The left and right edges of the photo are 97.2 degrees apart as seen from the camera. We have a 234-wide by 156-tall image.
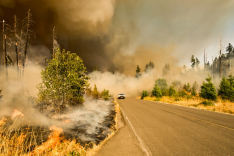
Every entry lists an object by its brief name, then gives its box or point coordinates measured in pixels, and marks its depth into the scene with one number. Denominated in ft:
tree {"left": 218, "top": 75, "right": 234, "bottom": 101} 63.66
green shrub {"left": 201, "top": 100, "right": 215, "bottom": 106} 46.43
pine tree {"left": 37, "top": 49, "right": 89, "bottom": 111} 30.86
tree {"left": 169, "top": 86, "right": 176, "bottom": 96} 108.74
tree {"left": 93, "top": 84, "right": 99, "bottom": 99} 89.13
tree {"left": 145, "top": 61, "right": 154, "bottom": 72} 302.25
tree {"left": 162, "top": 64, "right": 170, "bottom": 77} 304.87
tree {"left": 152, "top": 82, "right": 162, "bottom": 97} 104.90
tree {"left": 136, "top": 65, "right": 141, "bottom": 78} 297.29
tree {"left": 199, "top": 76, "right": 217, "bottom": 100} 60.34
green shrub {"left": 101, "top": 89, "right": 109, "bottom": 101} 119.57
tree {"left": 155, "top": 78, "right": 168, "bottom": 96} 124.21
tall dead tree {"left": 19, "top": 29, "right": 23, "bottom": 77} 53.08
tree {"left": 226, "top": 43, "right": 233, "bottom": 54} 216.54
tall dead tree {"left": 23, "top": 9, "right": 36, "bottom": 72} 50.73
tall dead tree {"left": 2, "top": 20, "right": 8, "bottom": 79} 43.73
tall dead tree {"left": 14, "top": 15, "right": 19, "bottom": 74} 49.33
